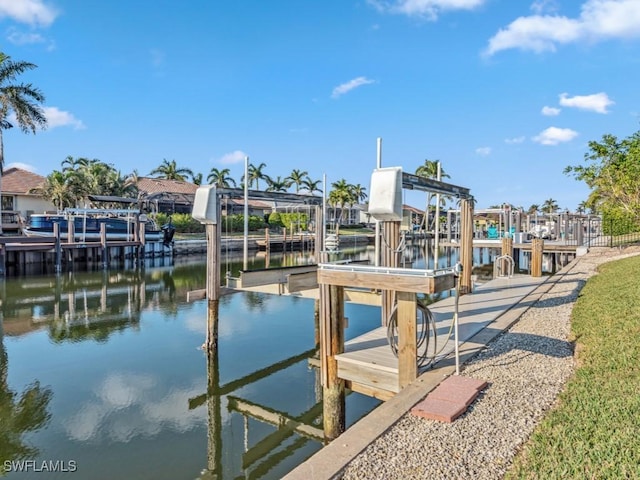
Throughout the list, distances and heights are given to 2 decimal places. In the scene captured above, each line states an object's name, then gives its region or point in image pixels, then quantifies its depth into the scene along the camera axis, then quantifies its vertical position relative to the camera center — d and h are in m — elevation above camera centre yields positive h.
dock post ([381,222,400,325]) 7.70 -0.32
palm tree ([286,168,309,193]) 67.38 +8.76
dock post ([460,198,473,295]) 11.55 +0.00
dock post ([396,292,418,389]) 4.85 -1.19
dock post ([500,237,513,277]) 15.98 -0.48
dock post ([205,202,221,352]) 8.95 -0.69
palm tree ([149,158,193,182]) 54.69 +7.83
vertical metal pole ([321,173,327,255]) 9.11 +0.91
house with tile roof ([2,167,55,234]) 34.78 +3.03
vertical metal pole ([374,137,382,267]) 7.71 +1.28
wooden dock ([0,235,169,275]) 21.77 -0.97
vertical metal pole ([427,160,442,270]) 9.06 +0.30
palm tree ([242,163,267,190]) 64.25 +8.89
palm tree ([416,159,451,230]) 52.50 +7.94
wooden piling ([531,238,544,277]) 14.70 -0.83
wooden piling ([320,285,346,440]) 5.47 -1.62
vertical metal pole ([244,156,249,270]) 8.95 +0.86
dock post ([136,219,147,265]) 27.84 -0.53
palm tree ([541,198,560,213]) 82.12 +5.48
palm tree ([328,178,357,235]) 56.75 +5.03
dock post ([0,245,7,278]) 20.56 -1.31
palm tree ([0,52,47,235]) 25.12 +7.70
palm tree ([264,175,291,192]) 65.81 +7.61
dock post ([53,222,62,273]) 22.72 -0.76
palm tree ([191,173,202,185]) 56.84 +7.23
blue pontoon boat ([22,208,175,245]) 25.52 +0.48
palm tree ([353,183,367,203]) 71.50 +6.76
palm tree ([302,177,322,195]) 67.62 +7.70
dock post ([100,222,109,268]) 24.98 -0.63
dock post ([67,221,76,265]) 24.30 -0.13
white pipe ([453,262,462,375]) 5.06 -1.22
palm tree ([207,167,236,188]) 60.04 +7.97
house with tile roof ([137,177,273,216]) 39.65 +3.56
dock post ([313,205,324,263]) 10.96 +0.15
